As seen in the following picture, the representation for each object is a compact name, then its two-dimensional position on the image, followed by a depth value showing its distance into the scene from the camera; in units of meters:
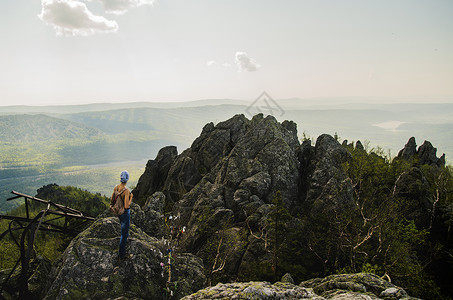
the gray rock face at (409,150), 77.50
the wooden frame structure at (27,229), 10.63
